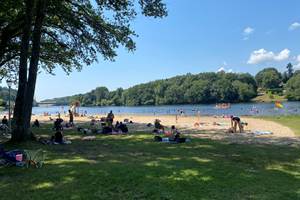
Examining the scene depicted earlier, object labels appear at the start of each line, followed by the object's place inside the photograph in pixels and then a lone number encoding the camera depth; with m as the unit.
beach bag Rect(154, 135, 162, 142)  10.66
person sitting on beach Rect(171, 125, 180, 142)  10.46
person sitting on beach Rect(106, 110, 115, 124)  15.57
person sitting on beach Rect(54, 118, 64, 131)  13.30
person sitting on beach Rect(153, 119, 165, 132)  14.41
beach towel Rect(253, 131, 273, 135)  13.62
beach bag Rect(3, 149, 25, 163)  6.43
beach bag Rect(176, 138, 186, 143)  10.30
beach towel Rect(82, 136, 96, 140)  11.81
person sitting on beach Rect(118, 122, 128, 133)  13.98
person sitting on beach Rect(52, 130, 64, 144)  10.26
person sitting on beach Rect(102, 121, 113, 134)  13.61
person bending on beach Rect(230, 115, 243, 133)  14.67
